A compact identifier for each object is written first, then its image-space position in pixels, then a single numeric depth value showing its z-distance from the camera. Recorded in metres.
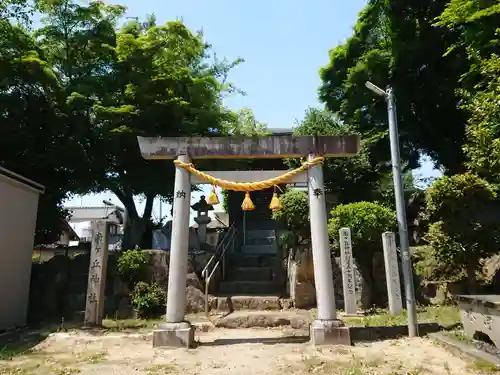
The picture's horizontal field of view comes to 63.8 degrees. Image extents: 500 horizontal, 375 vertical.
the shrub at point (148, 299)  13.06
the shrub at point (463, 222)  11.07
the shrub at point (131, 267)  14.14
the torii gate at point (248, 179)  8.50
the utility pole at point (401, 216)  8.94
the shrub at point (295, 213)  14.13
